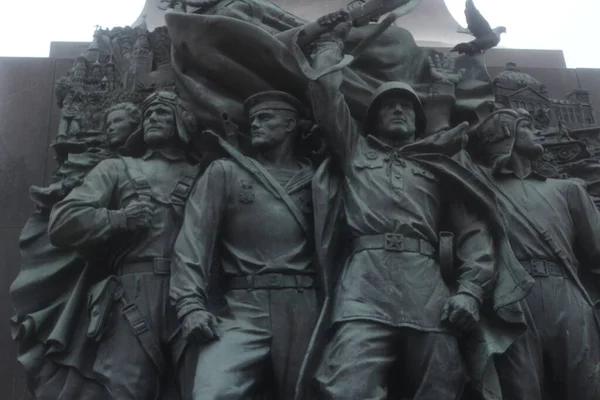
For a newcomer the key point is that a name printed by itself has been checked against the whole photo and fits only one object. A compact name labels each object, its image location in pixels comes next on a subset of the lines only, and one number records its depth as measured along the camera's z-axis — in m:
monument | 7.57
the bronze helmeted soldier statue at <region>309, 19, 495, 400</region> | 7.39
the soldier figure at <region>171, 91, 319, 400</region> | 7.40
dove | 9.98
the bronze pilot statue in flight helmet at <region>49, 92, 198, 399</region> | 7.83
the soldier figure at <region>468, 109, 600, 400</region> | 7.93
